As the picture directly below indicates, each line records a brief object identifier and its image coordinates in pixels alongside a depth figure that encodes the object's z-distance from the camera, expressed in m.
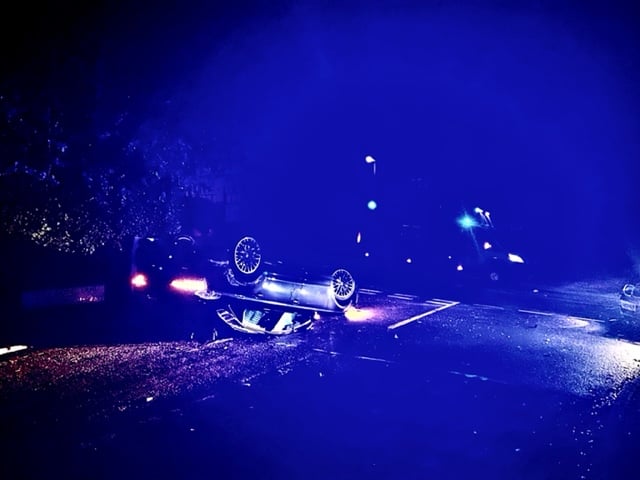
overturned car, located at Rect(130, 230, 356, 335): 8.02
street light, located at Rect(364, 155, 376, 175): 26.52
